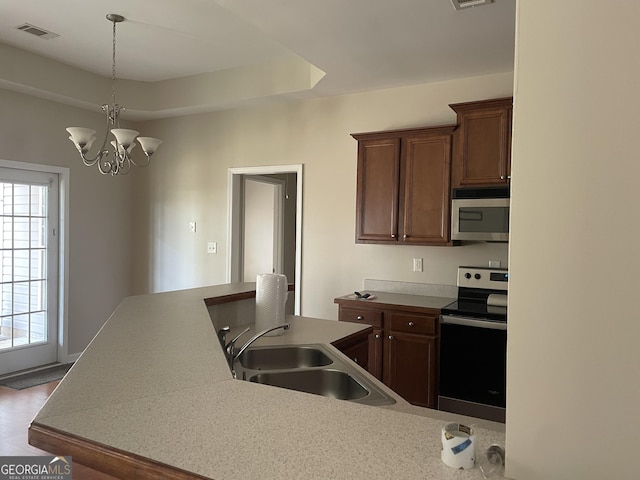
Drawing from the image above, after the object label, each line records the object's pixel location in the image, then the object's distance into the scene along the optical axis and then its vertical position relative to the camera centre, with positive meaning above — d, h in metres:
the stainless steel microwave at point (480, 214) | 3.35 +0.18
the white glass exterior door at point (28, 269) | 4.50 -0.35
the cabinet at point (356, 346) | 2.48 -0.59
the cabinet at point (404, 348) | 3.46 -0.82
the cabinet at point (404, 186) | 3.64 +0.41
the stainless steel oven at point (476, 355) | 3.21 -0.79
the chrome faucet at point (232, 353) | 1.98 -0.50
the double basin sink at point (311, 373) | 1.79 -0.57
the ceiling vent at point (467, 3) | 2.61 +1.30
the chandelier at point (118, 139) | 3.19 +0.66
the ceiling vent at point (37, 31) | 3.69 +1.59
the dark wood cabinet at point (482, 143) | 3.37 +0.69
